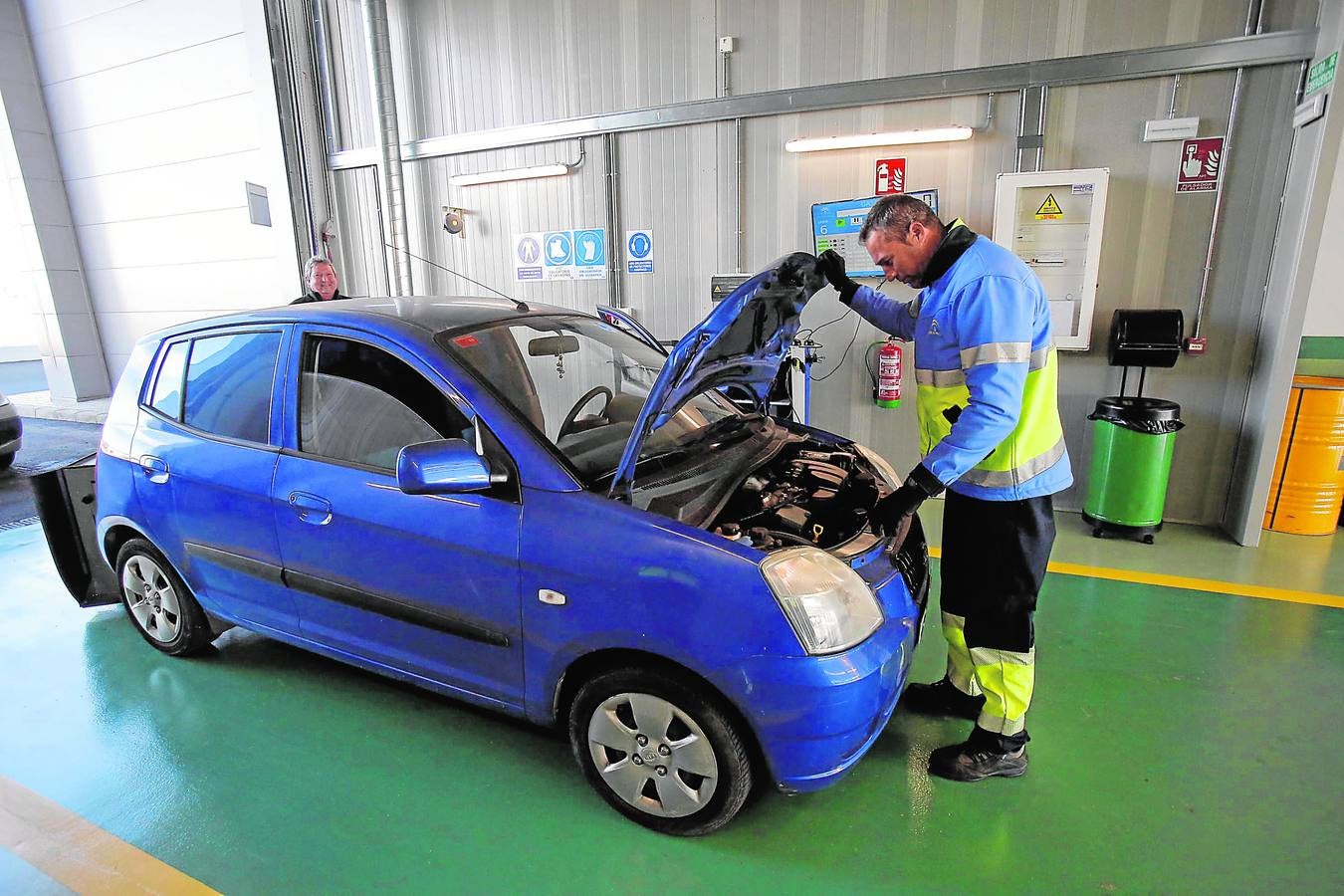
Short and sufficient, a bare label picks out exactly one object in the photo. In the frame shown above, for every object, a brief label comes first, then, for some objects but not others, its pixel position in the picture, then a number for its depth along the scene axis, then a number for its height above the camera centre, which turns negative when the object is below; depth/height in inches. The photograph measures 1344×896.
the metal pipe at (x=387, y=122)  232.1 +48.3
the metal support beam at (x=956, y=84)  152.7 +40.9
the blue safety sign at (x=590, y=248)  225.8 +3.2
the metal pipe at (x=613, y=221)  216.5 +11.4
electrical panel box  168.2 +3.6
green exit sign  136.8 +33.2
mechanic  75.8 -21.8
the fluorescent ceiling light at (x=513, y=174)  223.5 +27.7
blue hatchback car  68.9 -31.2
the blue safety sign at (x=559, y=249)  231.3 +3.3
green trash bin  157.3 -50.1
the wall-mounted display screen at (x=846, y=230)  189.8 +6.0
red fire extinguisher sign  183.8 +19.4
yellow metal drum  163.2 -52.3
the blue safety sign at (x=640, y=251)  218.7 +1.7
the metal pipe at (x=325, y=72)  254.2 +70.7
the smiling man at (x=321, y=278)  175.6 -3.5
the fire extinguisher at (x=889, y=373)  186.1 -32.6
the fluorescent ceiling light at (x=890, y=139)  174.2 +28.7
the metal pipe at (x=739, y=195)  199.3 +16.9
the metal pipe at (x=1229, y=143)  151.2 +22.3
